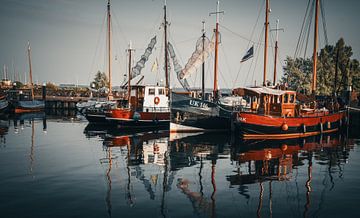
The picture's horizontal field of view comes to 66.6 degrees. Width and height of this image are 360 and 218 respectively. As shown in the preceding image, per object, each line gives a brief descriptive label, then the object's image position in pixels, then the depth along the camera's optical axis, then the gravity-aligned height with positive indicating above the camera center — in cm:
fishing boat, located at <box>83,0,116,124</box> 3531 -190
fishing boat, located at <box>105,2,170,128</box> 3173 -156
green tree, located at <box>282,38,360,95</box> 5972 +619
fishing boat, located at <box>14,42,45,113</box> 5250 -231
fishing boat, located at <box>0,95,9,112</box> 4781 -190
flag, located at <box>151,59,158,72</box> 3419 +355
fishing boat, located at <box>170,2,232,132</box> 2723 -193
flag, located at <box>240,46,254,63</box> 2770 +433
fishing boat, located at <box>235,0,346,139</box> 2339 -177
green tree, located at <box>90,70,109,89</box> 9300 +506
